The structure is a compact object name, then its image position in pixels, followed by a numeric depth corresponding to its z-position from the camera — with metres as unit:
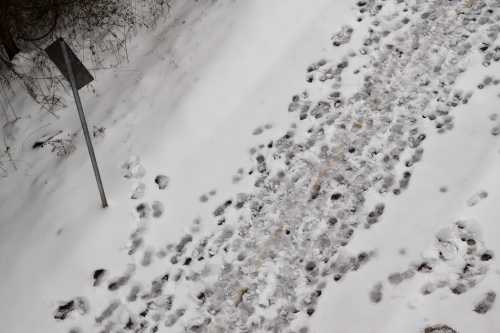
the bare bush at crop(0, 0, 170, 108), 7.44
